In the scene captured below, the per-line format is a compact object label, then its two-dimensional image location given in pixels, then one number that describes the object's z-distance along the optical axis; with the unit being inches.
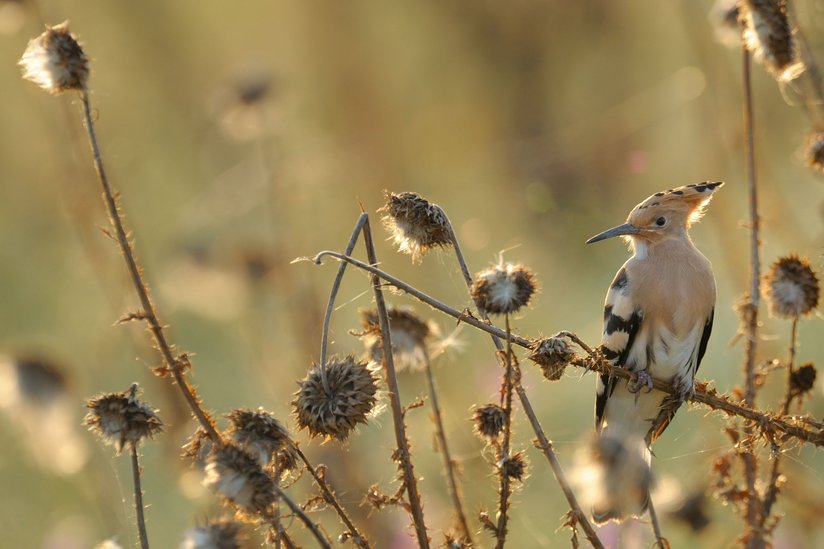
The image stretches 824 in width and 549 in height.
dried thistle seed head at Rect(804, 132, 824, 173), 212.8
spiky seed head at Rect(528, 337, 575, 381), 161.8
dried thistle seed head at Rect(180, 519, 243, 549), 138.9
